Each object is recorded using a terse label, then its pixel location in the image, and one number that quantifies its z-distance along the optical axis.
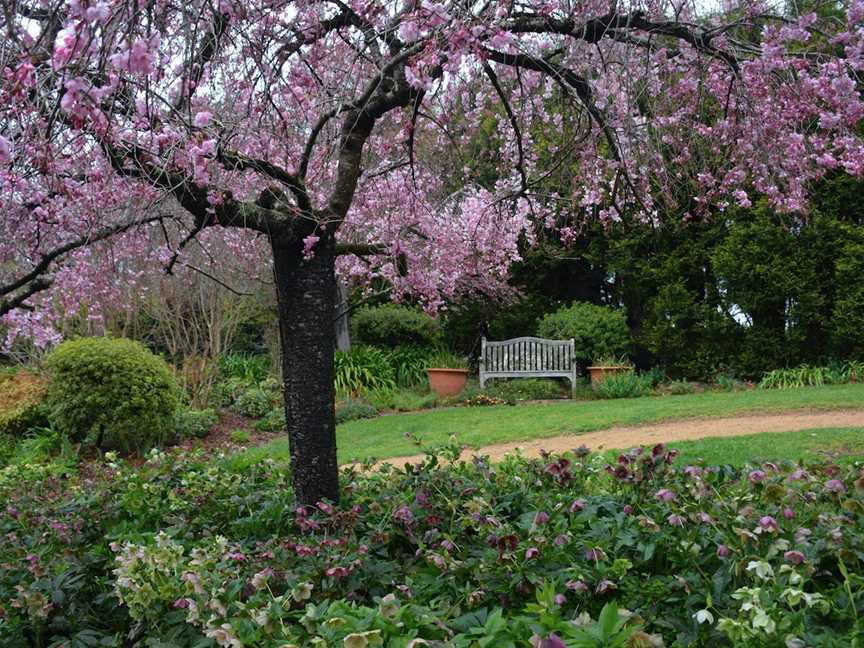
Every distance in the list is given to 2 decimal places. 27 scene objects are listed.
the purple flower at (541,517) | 2.41
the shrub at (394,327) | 13.52
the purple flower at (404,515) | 2.72
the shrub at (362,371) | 11.89
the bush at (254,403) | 10.49
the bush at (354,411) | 10.02
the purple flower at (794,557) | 1.94
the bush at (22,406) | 8.91
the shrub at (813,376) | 10.06
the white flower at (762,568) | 1.88
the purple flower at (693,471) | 2.79
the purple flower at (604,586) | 2.03
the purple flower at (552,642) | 1.23
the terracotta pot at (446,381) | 12.05
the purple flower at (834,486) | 2.55
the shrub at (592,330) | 12.23
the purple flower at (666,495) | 2.36
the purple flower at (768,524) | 2.12
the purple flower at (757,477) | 2.53
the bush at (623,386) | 10.83
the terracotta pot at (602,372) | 11.66
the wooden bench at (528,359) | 12.00
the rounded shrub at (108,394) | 8.02
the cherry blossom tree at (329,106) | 2.54
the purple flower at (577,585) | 2.03
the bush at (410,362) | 12.84
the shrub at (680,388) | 10.64
